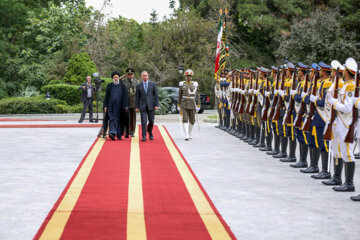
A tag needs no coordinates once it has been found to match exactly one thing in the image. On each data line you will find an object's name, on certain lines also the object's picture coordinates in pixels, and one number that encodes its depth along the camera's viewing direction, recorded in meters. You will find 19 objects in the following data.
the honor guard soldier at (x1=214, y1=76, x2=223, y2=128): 22.52
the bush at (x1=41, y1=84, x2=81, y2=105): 37.72
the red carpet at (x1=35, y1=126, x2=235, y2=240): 6.90
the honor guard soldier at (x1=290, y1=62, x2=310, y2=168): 11.88
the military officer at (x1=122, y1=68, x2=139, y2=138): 19.11
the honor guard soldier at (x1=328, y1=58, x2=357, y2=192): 9.48
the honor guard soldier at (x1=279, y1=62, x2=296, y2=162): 12.78
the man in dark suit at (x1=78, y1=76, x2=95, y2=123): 26.66
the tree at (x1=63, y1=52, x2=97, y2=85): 40.75
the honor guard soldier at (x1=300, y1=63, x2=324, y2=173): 11.09
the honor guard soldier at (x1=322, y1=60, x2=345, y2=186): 9.91
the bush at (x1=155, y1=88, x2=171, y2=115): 36.48
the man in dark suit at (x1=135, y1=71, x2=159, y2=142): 18.20
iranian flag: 24.89
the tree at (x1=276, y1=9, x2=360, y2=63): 42.84
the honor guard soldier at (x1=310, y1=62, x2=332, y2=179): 10.65
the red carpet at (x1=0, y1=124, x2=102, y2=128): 23.81
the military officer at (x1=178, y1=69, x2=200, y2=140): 18.69
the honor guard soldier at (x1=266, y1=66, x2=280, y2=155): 14.01
